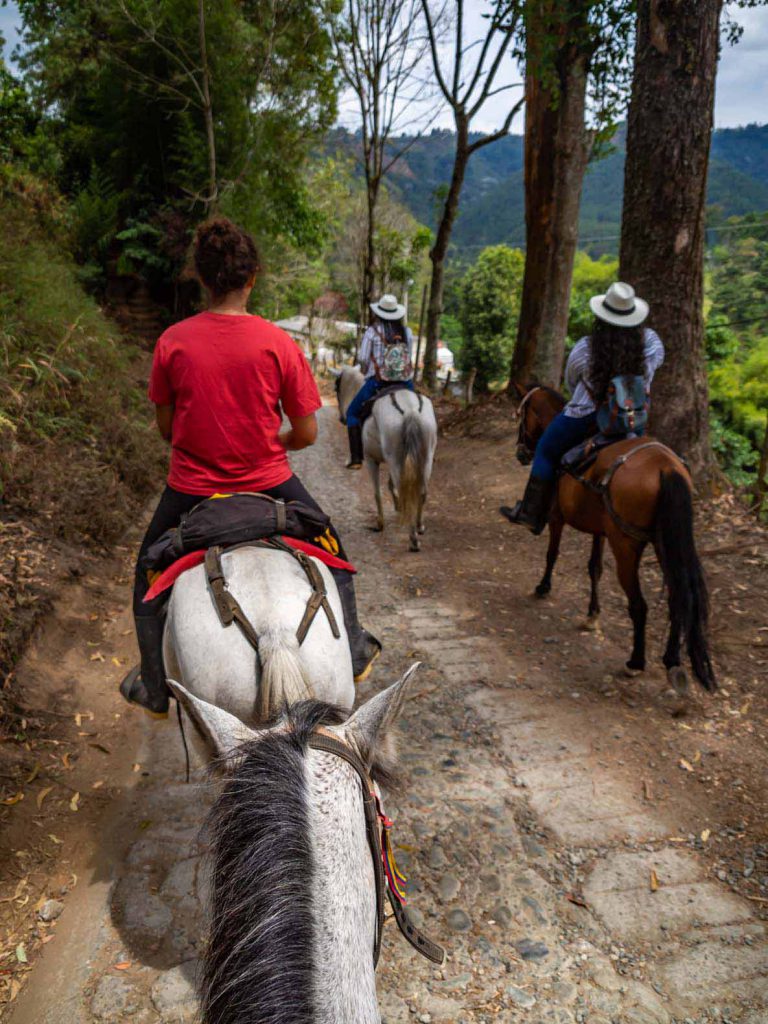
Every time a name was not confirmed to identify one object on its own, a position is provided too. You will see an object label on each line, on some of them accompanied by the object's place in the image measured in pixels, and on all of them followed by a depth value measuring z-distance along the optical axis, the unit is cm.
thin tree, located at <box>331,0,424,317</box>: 1580
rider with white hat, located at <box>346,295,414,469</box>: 710
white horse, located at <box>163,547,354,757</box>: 192
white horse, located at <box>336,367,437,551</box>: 655
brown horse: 384
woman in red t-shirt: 243
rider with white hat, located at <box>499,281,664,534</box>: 449
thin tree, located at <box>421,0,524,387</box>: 1286
